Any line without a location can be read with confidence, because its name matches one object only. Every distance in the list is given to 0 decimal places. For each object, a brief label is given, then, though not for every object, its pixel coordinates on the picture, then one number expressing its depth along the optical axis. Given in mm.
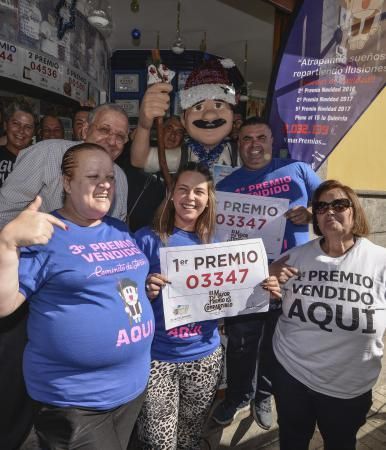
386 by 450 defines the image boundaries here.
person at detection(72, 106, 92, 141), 3812
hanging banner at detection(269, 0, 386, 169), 2586
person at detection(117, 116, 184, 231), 2232
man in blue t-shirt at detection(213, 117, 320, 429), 2430
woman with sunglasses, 1829
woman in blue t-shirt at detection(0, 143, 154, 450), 1390
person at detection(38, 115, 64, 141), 4199
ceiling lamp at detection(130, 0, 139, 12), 5703
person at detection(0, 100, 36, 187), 3668
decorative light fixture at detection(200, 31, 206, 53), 7884
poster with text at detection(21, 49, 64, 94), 5504
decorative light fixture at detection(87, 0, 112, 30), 5458
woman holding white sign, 1838
